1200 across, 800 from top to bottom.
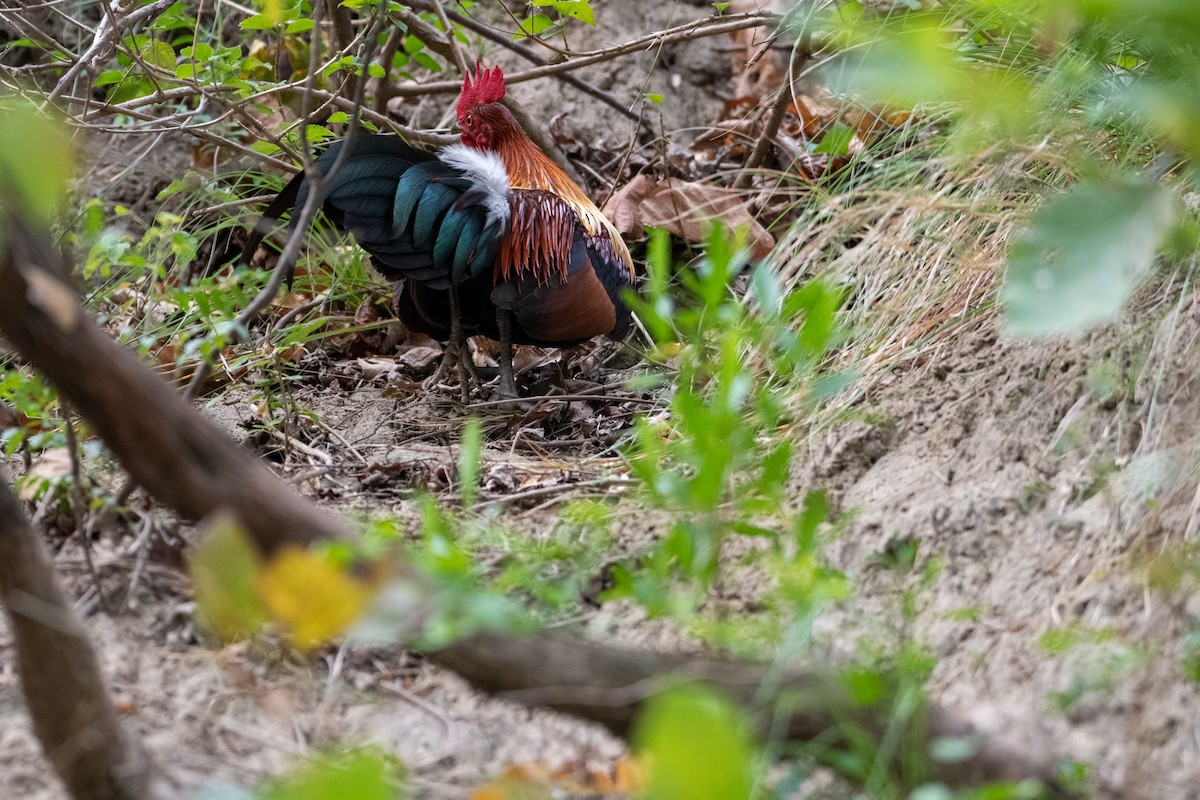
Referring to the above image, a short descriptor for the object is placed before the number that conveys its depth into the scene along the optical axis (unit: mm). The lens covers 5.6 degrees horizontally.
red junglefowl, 13661
